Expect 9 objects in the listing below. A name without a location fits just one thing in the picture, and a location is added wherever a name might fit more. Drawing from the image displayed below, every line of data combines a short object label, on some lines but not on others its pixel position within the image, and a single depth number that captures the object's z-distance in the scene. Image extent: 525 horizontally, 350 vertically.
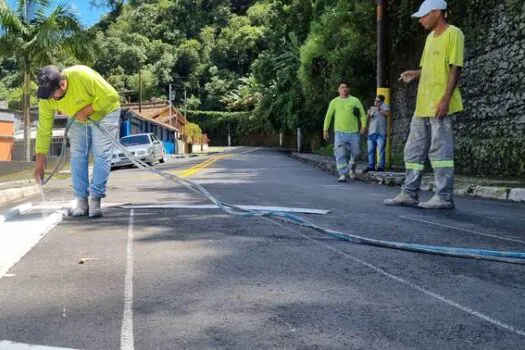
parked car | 23.38
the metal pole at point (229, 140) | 78.32
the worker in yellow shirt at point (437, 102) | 6.35
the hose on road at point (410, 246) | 3.90
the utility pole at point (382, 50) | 13.60
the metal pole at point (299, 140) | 42.78
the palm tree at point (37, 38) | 23.53
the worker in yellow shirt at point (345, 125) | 11.25
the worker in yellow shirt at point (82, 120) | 5.61
